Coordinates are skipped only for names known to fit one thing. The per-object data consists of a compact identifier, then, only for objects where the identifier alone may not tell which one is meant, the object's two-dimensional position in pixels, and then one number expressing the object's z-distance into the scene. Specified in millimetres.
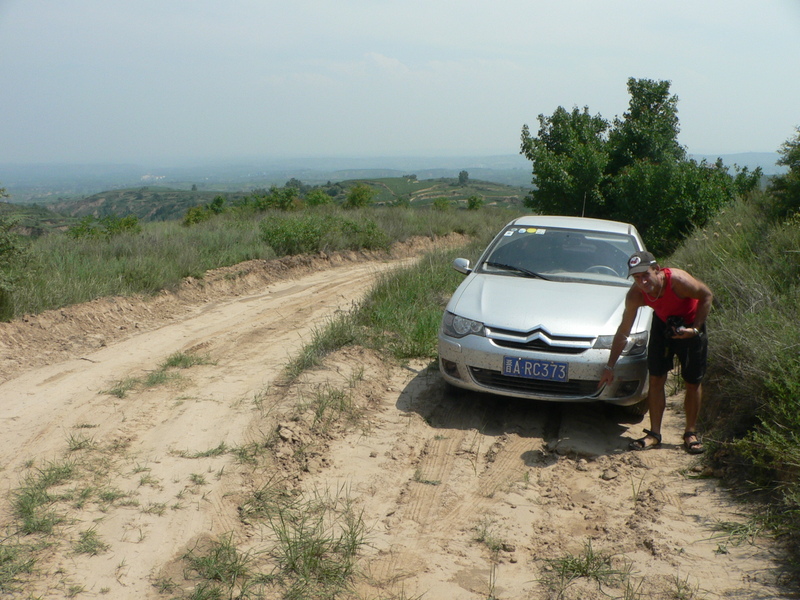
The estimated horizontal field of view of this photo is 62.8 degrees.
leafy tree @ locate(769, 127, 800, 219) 9602
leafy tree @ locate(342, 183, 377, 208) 29812
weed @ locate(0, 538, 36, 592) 3160
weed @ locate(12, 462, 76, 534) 3695
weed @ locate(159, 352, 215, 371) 7094
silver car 5125
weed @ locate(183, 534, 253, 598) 3209
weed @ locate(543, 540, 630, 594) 3314
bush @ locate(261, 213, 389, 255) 14875
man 4695
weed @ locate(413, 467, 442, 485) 4516
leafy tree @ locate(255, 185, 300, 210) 28094
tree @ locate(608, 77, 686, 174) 16344
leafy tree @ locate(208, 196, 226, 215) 37156
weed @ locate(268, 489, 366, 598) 3273
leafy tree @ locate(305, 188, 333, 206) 31906
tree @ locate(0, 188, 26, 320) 8070
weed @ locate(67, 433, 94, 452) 4852
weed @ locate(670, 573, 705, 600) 3172
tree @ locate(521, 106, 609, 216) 15984
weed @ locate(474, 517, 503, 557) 3684
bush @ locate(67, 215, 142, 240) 16847
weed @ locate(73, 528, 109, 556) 3508
